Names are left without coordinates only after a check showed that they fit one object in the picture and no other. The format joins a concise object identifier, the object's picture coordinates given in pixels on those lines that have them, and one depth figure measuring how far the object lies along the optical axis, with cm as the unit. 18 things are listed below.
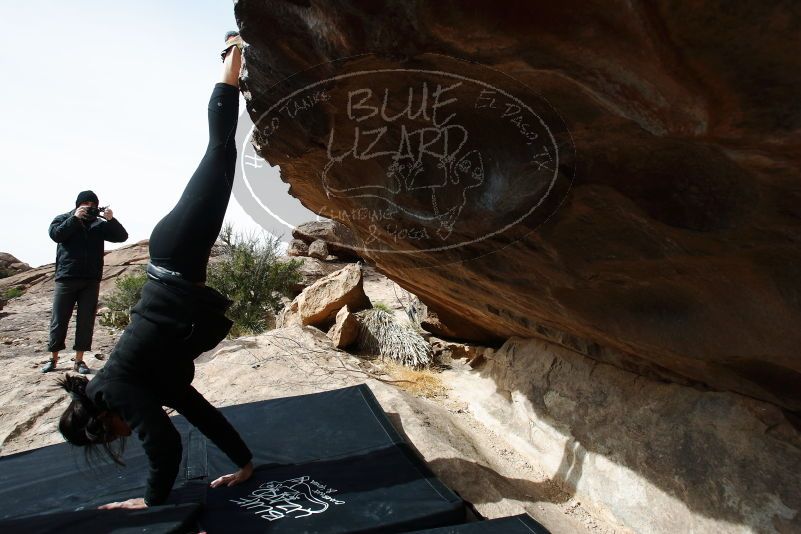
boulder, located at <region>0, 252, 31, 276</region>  1560
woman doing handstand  214
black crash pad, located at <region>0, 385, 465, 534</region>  237
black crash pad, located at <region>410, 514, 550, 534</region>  223
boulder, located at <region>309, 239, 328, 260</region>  1193
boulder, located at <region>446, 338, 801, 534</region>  221
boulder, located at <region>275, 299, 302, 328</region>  644
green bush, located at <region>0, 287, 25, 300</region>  1203
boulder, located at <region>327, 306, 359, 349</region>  561
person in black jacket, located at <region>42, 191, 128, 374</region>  457
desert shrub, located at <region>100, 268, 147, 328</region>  840
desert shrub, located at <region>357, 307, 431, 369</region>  521
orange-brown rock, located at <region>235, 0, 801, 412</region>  127
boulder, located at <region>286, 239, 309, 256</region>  1234
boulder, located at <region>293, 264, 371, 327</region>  613
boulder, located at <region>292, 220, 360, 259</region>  1211
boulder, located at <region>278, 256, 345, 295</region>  984
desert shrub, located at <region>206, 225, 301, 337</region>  837
